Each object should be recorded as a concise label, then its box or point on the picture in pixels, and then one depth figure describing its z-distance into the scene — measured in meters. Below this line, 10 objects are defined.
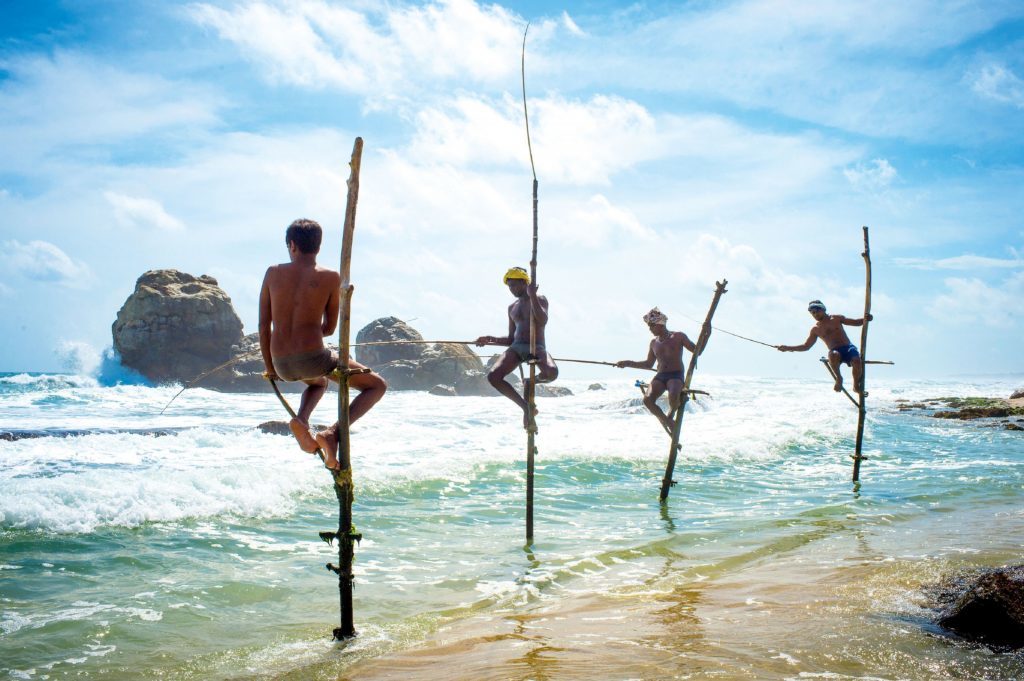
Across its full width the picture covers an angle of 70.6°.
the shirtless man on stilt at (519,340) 9.22
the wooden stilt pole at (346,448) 5.53
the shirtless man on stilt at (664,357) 11.84
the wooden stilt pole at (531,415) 8.96
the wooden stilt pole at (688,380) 11.15
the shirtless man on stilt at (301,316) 5.50
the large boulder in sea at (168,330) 42.09
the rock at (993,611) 4.61
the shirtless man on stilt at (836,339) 13.52
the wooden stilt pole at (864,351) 13.45
